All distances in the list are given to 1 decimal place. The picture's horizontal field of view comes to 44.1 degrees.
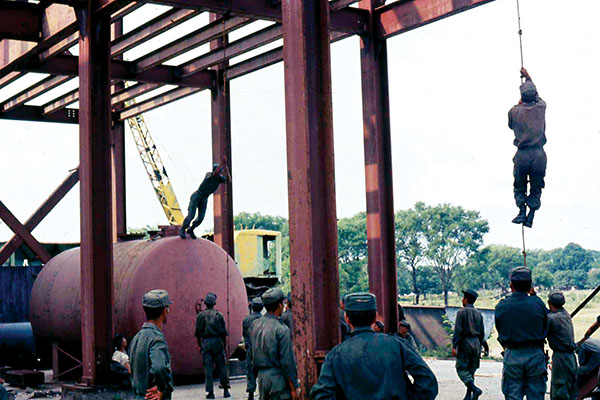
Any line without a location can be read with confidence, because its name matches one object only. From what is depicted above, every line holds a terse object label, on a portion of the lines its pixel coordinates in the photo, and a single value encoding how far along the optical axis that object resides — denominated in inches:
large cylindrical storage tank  552.4
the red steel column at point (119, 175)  888.3
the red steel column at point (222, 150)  719.7
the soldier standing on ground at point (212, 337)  502.6
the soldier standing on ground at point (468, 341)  447.2
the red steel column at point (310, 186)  337.1
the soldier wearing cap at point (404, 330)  493.9
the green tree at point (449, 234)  2947.8
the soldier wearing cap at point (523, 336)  303.9
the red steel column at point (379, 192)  555.5
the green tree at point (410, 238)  3034.5
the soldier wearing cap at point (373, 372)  173.8
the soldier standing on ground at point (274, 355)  297.7
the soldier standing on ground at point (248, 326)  430.6
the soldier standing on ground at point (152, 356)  239.5
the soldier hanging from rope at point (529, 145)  364.2
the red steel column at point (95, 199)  480.1
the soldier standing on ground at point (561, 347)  362.0
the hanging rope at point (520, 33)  346.7
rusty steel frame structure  342.3
